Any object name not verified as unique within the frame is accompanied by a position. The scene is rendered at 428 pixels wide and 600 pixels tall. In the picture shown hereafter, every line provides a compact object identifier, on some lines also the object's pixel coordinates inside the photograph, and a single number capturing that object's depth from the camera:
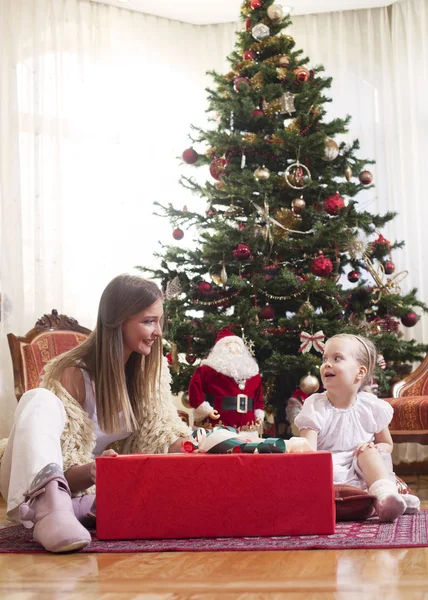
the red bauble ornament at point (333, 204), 4.79
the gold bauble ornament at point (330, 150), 4.91
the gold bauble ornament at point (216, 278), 4.79
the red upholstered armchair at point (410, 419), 4.45
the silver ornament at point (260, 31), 5.04
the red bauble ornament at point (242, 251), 4.66
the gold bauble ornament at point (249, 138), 4.89
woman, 2.36
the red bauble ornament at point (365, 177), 5.17
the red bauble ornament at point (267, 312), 4.71
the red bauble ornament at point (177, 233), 5.10
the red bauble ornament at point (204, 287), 4.83
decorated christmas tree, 4.72
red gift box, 2.45
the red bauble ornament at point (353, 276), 5.02
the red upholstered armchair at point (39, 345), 4.58
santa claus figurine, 4.42
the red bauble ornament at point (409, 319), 5.04
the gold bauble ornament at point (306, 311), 4.61
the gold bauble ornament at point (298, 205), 4.82
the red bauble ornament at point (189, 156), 5.15
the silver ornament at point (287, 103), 4.94
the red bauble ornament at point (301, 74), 4.96
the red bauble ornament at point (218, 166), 4.95
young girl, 3.11
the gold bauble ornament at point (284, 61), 5.02
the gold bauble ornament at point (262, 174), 4.84
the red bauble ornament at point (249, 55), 5.07
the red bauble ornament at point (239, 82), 4.91
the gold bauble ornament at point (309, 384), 4.54
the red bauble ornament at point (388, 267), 5.06
